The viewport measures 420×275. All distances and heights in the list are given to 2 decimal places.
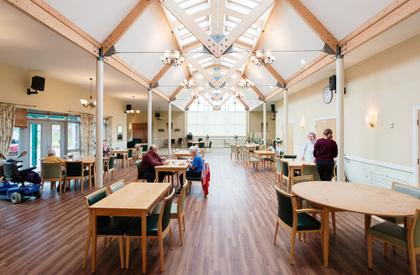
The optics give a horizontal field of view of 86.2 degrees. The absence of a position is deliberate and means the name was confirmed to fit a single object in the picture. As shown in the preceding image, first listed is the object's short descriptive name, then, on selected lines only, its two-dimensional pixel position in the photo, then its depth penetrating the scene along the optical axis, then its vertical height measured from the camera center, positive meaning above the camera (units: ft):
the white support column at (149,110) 32.51 +4.21
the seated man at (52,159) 17.72 -1.63
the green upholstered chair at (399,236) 6.98 -3.26
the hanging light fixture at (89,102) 24.62 +4.04
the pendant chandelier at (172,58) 18.94 +6.93
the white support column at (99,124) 18.51 +1.21
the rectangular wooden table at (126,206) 7.50 -2.30
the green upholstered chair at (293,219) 8.39 -3.16
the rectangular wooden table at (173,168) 16.25 -2.14
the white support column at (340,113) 16.99 +1.99
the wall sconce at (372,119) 17.06 +1.54
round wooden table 7.20 -2.24
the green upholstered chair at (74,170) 18.34 -2.60
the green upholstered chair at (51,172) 17.48 -2.62
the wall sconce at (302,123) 31.28 +2.23
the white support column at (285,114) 31.32 +3.51
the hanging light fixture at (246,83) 31.64 +7.95
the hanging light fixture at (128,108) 40.12 +5.82
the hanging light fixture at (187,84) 31.16 +7.71
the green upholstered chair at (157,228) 7.89 -3.23
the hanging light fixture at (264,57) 19.11 +7.14
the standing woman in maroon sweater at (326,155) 14.78 -1.06
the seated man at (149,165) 16.79 -1.97
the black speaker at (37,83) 21.47 +5.34
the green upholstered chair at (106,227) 7.98 -3.22
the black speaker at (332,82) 22.28 +5.66
